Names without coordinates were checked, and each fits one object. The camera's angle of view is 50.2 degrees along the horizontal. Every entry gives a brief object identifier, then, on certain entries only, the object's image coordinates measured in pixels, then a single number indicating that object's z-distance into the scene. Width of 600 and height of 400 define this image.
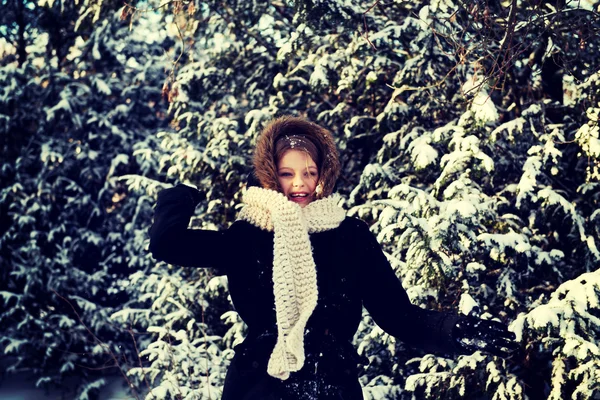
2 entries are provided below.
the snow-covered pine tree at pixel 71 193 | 6.94
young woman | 2.32
